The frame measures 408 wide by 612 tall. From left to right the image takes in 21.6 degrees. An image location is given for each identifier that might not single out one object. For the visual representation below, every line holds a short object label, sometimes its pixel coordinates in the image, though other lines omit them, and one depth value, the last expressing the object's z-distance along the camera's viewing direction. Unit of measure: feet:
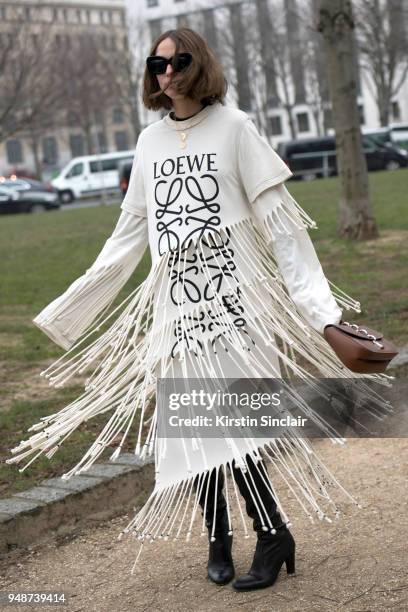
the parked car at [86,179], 143.43
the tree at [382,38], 160.66
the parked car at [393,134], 133.18
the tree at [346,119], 41.86
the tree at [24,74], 86.84
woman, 11.17
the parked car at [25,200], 124.57
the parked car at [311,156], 131.64
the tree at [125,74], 188.34
